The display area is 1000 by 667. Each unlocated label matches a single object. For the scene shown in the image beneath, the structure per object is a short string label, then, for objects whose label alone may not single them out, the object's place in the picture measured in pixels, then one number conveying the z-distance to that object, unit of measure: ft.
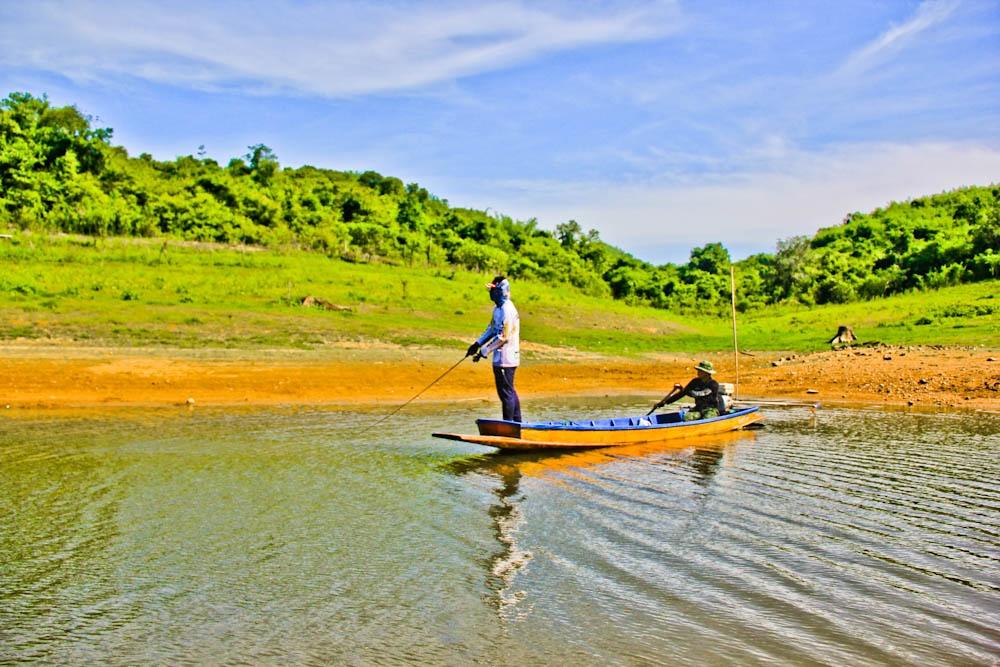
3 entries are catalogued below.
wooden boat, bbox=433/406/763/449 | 39.68
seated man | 48.88
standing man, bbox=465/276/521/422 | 41.19
